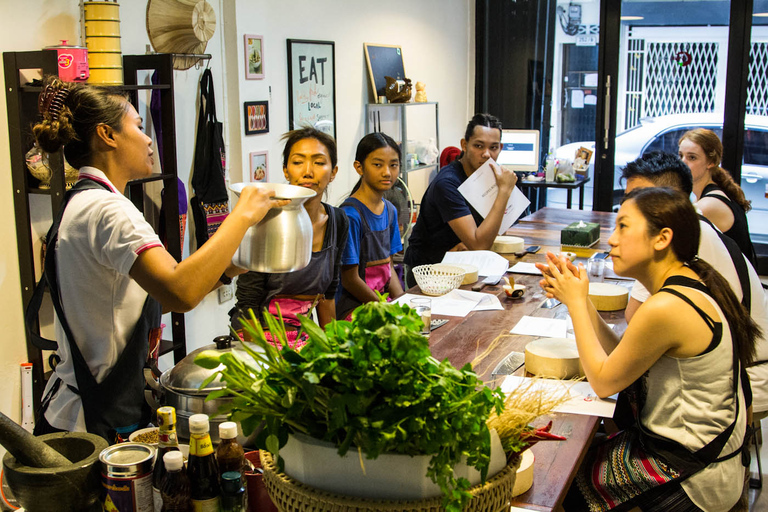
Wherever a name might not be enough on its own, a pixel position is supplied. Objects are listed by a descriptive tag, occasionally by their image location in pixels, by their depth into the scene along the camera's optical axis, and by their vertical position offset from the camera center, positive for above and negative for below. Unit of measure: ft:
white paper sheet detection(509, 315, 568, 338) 8.32 -2.28
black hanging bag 13.06 -0.69
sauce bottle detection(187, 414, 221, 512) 4.06 -1.84
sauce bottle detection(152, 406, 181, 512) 4.41 -1.76
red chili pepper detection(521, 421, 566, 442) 4.27 -1.81
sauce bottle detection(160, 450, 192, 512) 4.02 -1.91
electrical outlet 14.29 -3.14
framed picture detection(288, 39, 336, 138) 15.57 +0.86
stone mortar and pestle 4.11 -1.88
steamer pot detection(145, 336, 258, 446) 5.00 -1.73
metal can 4.15 -1.93
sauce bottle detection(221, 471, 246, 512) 4.12 -1.97
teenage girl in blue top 9.84 -1.37
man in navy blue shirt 12.40 -1.40
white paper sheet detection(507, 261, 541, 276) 11.28 -2.18
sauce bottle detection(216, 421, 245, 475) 4.23 -1.80
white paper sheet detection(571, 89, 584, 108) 22.63 +0.72
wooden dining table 5.16 -2.31
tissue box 12.59 -1.86
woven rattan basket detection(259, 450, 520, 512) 3.74 -1.86
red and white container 9.18 +0.80
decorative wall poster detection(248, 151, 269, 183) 14.56 -0.76
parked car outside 21.06 -0.69
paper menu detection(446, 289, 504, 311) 9.41 -2.23
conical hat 11.78 +1.57
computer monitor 21.71 -0.80
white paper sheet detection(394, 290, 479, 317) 9.24 -2.24
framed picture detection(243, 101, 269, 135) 14.25 +0.18
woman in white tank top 6.02 -2.02
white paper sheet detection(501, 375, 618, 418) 6.33 -2.35
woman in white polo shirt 5.43 -1.02
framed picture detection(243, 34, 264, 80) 14.14 +1.30
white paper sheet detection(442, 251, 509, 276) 11.23 -2.05
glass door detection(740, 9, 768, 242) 20.48 -0.35
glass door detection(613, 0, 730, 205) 21.29 +1.25
